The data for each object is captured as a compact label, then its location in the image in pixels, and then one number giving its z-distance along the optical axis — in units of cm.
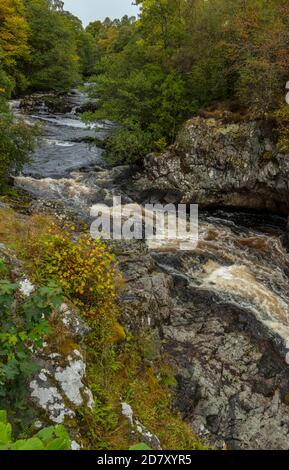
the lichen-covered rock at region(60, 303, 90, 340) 494
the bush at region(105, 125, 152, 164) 1595
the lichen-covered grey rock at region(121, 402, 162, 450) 447
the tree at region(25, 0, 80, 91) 3391
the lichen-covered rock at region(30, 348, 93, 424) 411
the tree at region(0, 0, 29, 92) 2855
